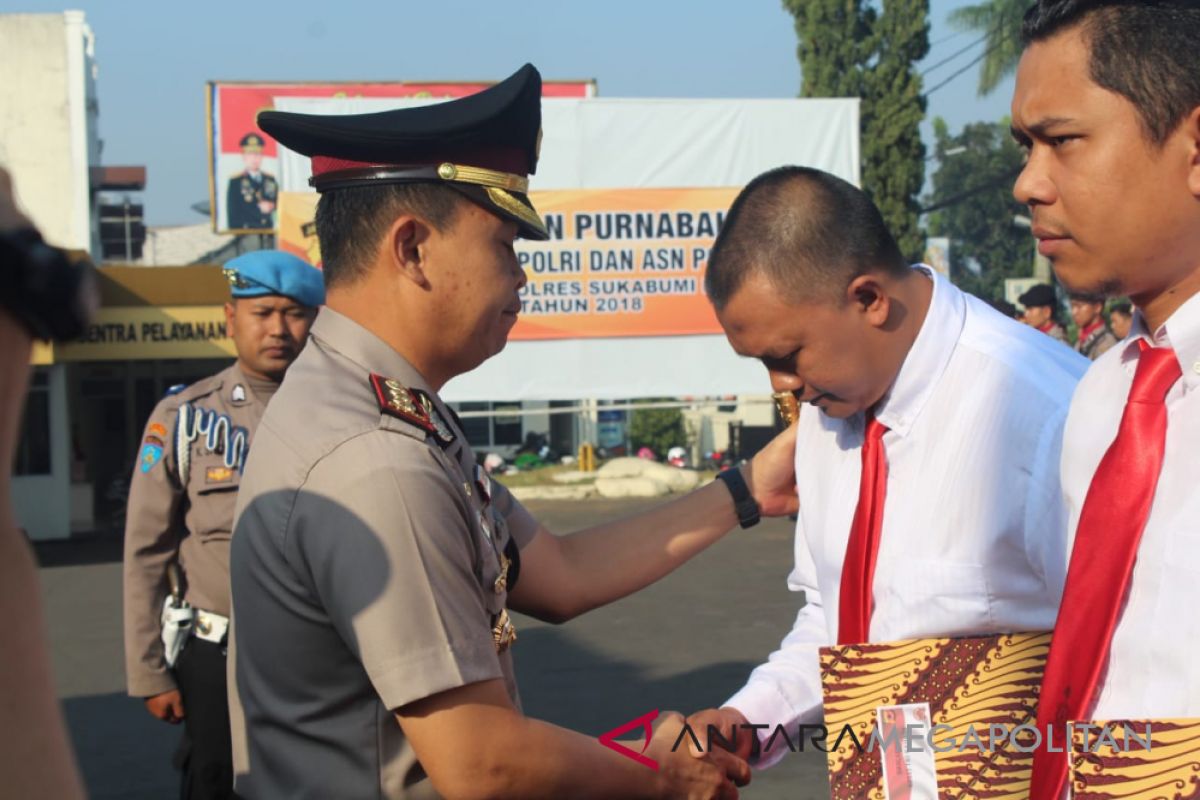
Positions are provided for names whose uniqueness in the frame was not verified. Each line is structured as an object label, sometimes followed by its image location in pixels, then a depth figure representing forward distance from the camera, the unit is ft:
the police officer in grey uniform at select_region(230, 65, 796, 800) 6.39
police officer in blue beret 13.79
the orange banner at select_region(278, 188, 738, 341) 49.73
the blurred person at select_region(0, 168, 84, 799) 2.99
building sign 56.59
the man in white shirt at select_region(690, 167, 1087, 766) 7.60
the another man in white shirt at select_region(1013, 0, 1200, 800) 5.54
